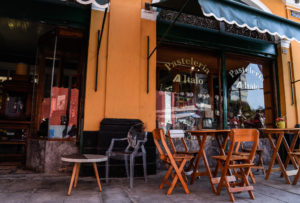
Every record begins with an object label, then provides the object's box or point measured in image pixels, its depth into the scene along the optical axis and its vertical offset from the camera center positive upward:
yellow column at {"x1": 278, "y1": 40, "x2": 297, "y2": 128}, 6.01 +1.12
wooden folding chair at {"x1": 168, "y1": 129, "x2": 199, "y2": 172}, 3.59 -0.17
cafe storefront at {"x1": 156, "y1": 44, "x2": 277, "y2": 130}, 5.39 +0.93
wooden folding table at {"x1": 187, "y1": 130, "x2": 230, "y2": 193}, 3.11 -0.29
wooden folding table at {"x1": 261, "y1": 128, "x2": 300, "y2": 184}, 3.76 -0.43
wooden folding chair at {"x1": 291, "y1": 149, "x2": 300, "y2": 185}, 3.57 -0.82
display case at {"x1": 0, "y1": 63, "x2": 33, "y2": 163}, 6.09 +0.58
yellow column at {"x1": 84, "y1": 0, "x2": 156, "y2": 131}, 4.22 +1.05
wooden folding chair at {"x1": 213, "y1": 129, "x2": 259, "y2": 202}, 2.74 -0.43
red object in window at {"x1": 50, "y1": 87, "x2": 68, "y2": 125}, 4.82 +0.42
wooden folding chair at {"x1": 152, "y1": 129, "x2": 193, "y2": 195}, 3.02 -0.48
